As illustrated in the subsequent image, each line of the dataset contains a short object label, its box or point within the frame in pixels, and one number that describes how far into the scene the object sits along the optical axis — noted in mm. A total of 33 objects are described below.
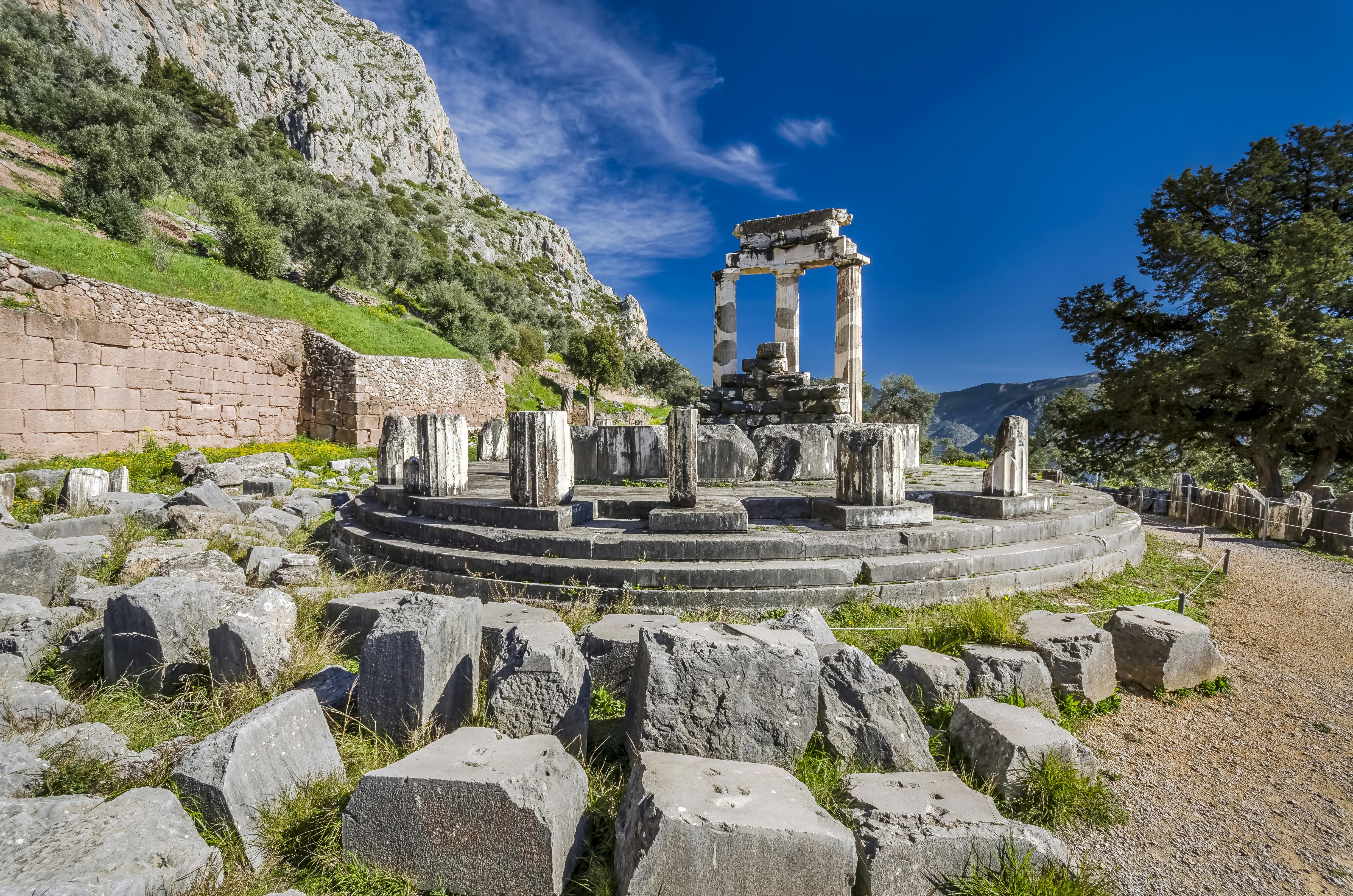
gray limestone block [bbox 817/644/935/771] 2906
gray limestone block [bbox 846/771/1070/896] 2127
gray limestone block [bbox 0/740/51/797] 2266
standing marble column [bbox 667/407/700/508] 6102
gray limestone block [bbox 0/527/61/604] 4703
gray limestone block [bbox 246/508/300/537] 7957
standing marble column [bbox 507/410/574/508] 6223
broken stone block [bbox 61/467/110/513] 8266
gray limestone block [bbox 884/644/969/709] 3539
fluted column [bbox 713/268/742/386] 13688
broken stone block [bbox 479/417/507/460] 13281
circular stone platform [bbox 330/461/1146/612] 5168
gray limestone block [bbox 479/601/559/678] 3762
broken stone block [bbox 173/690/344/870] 2262
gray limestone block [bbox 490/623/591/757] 2924
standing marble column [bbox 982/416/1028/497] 7180
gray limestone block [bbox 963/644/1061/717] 3590
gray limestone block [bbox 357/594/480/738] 2932
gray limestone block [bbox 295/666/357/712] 3189
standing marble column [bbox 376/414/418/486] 8891
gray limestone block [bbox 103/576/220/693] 3455
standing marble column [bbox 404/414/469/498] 7355
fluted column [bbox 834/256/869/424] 13328
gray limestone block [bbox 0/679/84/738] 2828
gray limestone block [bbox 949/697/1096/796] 2768
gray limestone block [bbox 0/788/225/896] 1709
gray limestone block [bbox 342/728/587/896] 2119
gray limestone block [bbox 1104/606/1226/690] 4020
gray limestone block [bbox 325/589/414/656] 4012
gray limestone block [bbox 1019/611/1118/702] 3748
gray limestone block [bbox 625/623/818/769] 2797
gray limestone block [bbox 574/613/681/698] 3652
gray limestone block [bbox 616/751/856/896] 1986
